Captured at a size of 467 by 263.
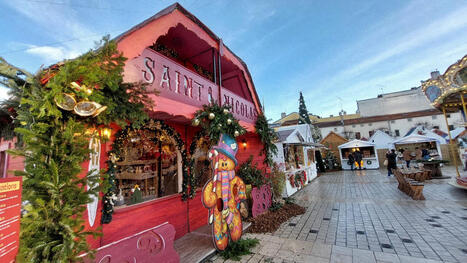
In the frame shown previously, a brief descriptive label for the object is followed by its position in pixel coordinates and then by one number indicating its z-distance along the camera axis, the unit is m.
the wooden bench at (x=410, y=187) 6.52
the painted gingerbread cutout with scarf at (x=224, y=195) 3.63
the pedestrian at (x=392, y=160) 11.25
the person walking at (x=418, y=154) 17.91
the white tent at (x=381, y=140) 19.89
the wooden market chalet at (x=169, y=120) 3.28
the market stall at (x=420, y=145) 14.84
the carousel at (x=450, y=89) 7.42
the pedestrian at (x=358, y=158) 17.85
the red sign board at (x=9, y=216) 1.25
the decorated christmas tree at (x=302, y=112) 23.86
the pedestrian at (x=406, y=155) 16.25
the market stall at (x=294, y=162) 9.18
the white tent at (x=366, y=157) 17.78
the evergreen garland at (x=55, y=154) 1.56
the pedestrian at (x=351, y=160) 17.66
